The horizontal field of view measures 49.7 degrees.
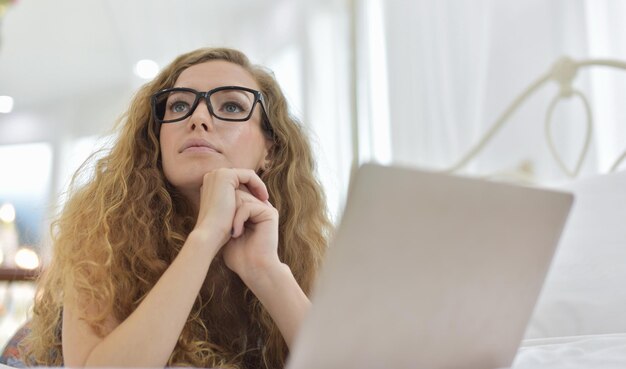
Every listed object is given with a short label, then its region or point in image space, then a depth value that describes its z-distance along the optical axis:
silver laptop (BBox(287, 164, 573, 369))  0.56
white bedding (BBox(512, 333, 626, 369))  0.77
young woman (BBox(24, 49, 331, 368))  0.93
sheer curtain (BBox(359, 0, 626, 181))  1.83
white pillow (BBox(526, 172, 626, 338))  1.20
